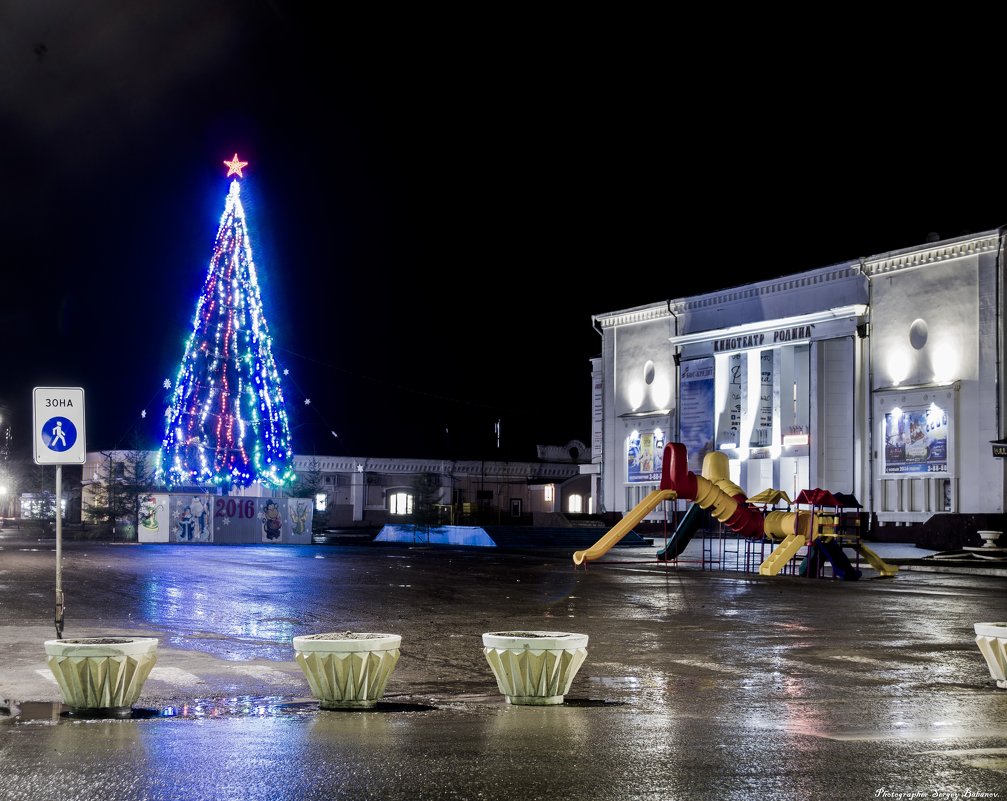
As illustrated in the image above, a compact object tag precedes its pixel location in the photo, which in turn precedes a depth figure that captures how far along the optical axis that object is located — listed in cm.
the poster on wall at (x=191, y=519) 4966
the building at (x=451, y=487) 7181
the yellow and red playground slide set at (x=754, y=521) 3033
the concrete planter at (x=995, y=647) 1104
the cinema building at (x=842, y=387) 4259
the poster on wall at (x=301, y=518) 5197
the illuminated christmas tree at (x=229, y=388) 4375
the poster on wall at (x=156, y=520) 4956
